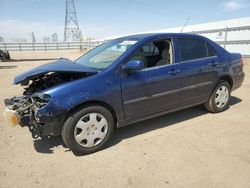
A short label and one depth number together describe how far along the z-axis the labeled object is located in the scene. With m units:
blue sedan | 2.53
